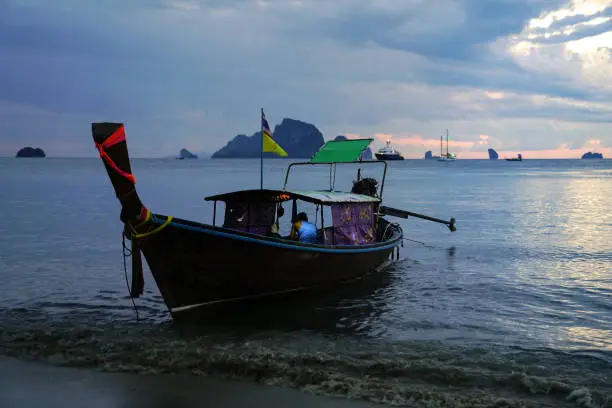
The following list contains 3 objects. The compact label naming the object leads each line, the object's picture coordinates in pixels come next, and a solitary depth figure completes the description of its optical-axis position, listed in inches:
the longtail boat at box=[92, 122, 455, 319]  361.1
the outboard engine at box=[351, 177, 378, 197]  724.0
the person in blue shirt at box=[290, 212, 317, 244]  517.3
